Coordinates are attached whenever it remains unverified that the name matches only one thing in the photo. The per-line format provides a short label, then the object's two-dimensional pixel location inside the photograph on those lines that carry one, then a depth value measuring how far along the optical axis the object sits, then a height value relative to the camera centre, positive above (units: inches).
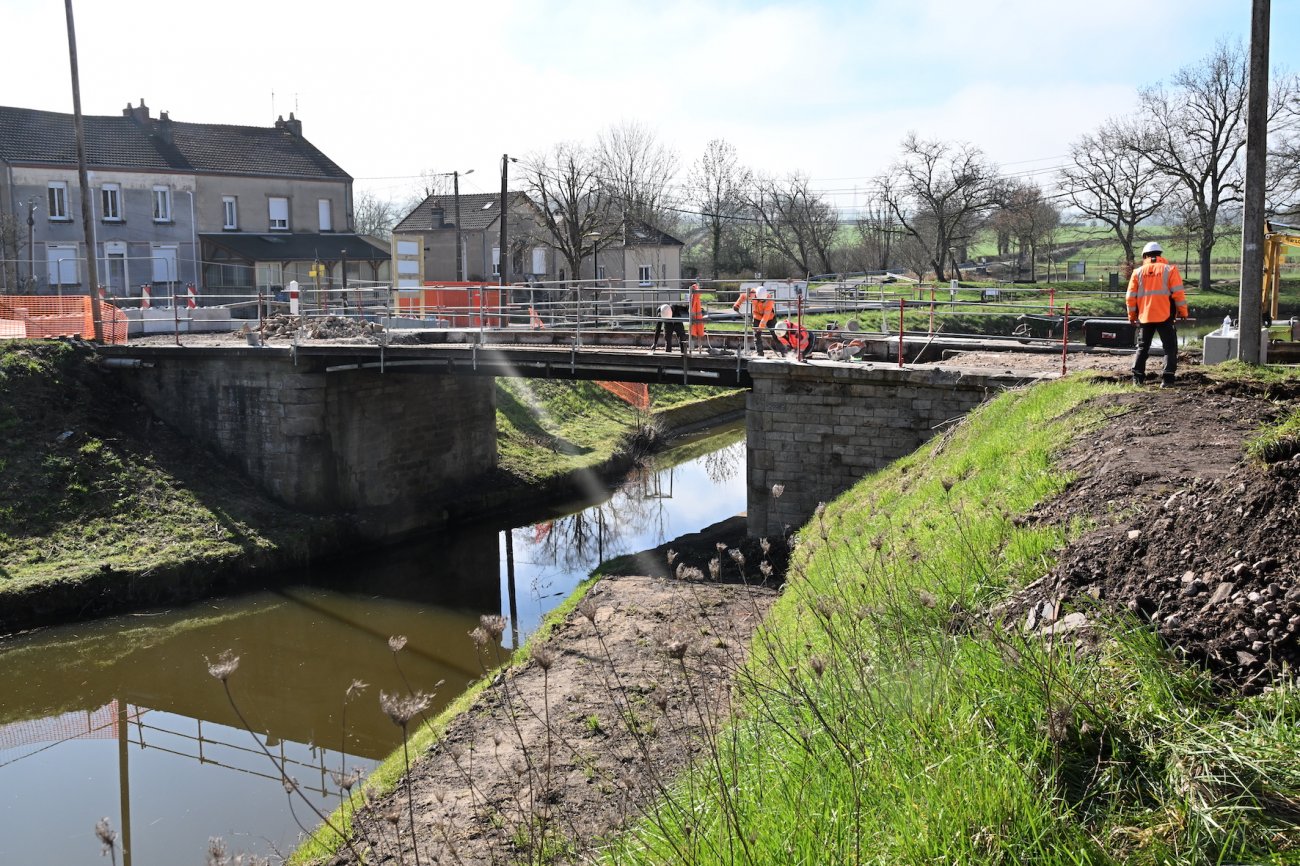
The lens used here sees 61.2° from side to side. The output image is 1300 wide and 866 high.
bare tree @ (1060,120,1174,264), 2255.2 +214.3
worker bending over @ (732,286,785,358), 732.7 -9.5
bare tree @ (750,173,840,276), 2471.7 +158.9
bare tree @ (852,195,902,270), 2503.7 +130.0
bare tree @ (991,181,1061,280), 2407.7 +164.4
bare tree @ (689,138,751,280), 2583.7 +223.4
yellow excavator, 638.5 +17.1
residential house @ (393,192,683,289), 2012.8 +104.4
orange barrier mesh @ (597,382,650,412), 1338.6 -116.7
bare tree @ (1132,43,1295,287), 2073.1 +261.9
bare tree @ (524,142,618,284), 1895.9 +154.6
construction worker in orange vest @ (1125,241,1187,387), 474.0 -5.5
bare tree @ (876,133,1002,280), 2244.1 +195.3
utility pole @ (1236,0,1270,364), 510.9 +45.6
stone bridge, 654.5 -82.6
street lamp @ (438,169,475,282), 1668.6 +144.2
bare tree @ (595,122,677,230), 2240.4 +219.0
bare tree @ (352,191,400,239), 3316.9 +275.6
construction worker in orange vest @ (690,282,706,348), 755.2 -13.3
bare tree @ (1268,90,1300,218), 1776.6 +182.3
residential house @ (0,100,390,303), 1569.9 +160.0
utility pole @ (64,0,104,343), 949.8 +75.8
